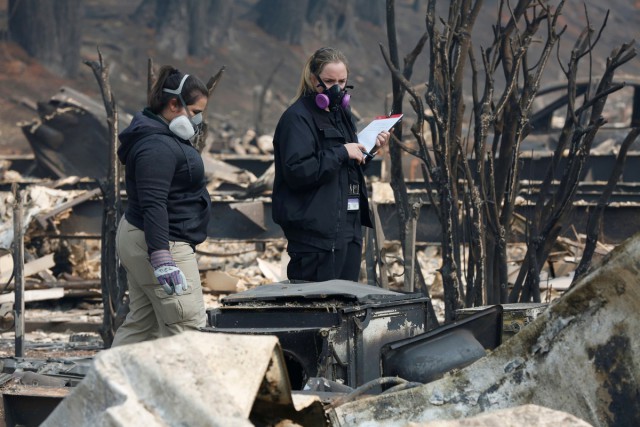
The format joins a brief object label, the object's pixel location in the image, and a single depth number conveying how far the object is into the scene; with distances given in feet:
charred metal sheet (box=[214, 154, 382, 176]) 88.43
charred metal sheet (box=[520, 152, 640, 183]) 78.37
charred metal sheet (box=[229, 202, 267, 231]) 62.15
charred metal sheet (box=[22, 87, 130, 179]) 96.66
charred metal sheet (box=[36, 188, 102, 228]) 61.44
